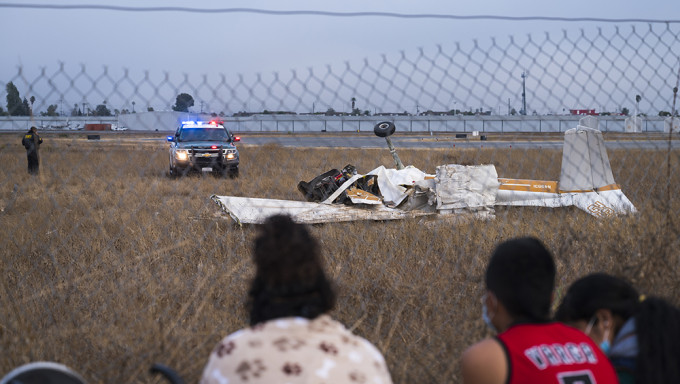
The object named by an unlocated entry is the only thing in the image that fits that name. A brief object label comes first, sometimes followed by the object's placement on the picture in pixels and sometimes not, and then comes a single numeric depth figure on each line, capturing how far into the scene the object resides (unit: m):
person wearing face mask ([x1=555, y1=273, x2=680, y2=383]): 4.32
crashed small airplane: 13.84
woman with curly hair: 3.34
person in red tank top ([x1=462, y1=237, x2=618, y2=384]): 4.00
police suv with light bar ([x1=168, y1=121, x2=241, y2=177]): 18.75
